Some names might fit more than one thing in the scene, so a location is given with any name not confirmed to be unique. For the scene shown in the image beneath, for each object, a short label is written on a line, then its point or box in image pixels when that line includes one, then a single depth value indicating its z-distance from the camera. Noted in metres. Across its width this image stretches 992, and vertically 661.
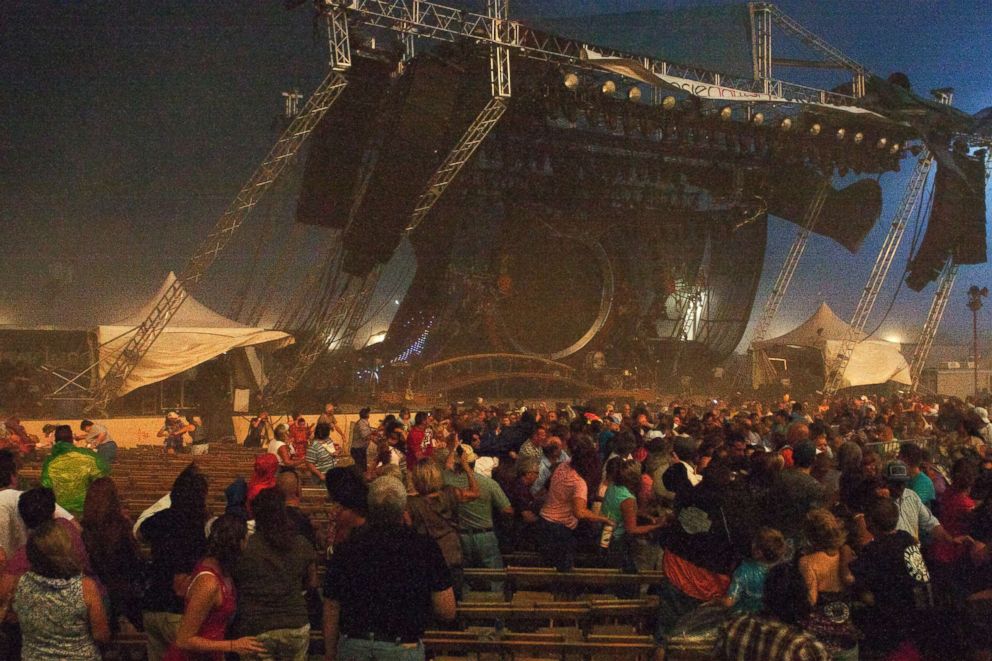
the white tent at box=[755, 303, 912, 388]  32.56
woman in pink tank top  3.57
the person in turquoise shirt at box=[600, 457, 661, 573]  6.07
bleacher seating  4.24
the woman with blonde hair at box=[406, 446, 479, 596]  5.23
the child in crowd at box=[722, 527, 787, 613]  4.05
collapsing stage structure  21.42
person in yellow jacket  5.61
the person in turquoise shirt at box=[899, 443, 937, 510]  6.12
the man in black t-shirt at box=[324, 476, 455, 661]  3.50
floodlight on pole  37.06
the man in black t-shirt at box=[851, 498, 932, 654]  3.70
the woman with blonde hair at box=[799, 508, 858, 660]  3.66
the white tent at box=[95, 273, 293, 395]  19.75
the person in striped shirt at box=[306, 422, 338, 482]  8.45
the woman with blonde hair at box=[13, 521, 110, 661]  3.62
